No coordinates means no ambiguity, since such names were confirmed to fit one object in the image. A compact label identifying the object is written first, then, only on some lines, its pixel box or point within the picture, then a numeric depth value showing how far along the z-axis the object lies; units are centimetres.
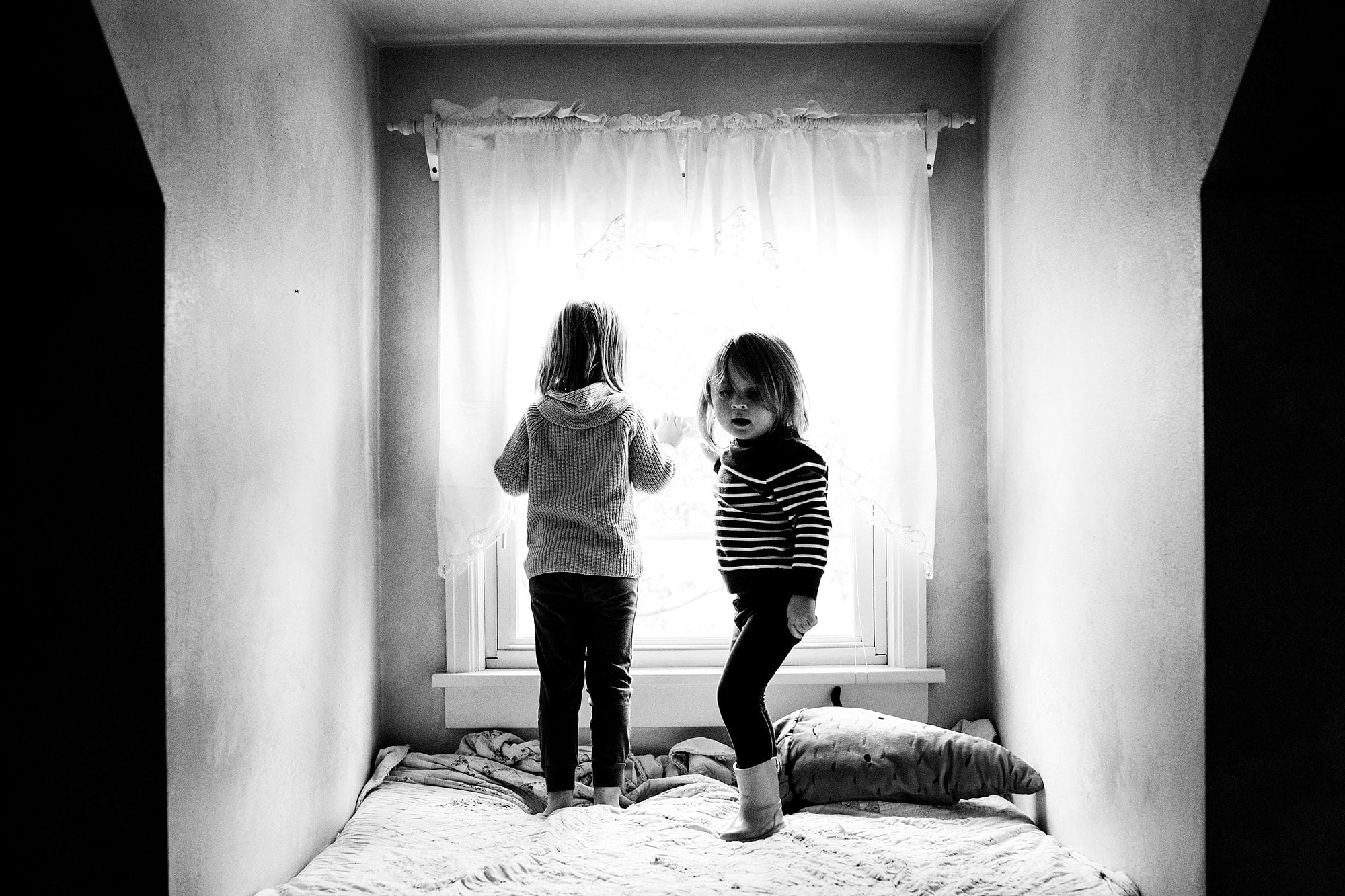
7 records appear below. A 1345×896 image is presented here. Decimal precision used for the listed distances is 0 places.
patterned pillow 228
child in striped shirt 216
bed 188
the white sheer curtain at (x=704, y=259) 262
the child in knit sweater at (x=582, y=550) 234
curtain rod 264
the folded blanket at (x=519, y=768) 254
